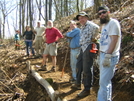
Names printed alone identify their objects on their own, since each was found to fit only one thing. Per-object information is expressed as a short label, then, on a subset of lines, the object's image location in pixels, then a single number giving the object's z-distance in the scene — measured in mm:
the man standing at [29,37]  8930
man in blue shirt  4570
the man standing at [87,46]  3721
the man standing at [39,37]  8305
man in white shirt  2623
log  3584
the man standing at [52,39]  5883
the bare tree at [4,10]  28806
